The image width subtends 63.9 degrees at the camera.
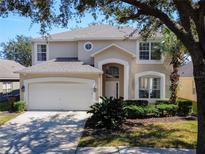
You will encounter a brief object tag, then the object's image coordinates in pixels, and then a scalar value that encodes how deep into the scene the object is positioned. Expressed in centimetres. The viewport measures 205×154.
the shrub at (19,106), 1261
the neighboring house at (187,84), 1972
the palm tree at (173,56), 1273
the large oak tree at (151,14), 527
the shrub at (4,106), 1357
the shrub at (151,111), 1133
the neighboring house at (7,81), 1830
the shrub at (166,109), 1163
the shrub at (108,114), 915
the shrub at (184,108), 1212
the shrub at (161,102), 1338
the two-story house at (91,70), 1337
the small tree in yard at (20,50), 3638
